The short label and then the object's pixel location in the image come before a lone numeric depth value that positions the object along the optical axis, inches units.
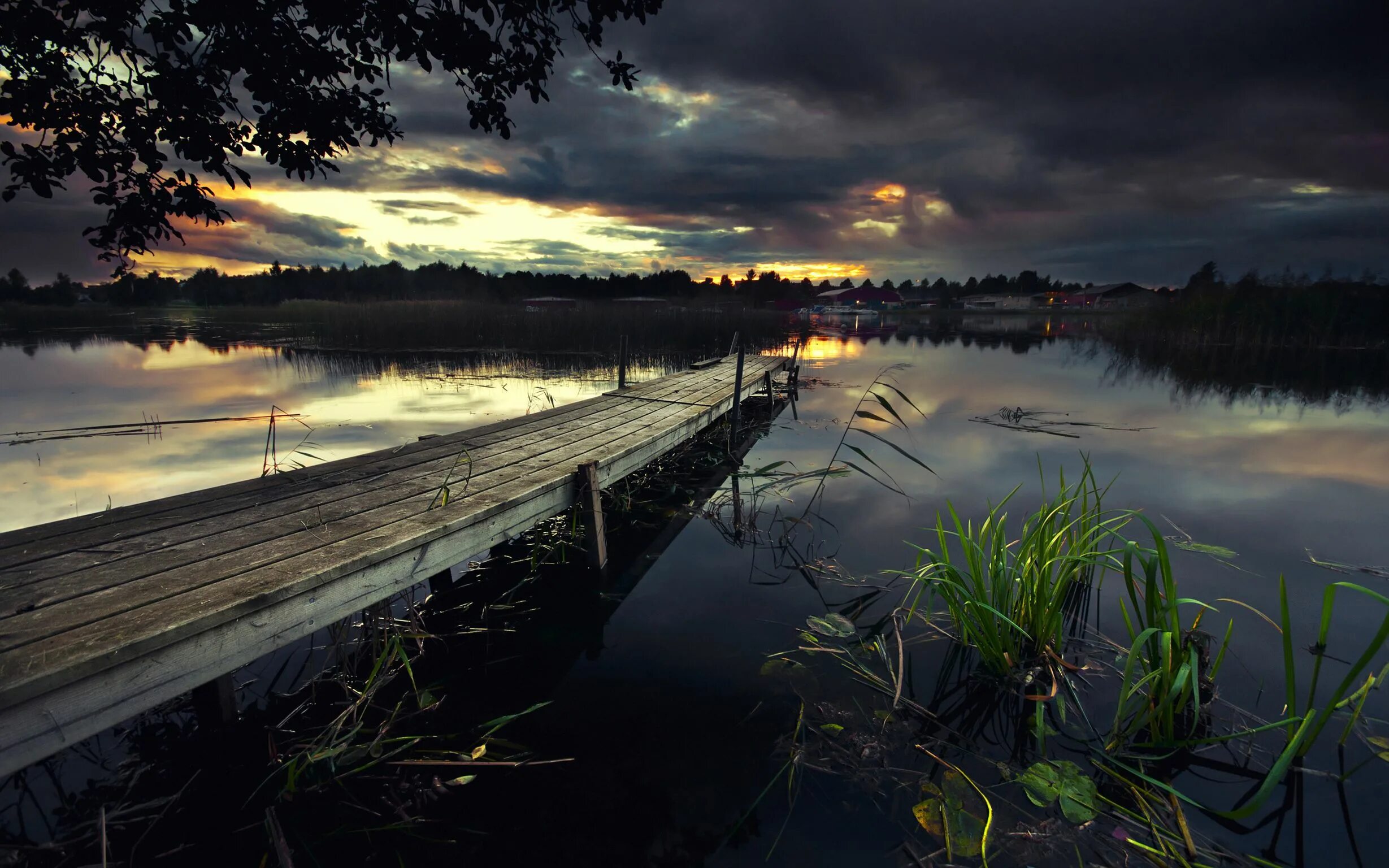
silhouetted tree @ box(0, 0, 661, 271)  151.5
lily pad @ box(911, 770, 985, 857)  85.0
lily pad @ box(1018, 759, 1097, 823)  88.9
